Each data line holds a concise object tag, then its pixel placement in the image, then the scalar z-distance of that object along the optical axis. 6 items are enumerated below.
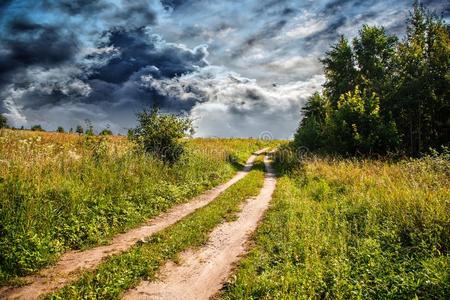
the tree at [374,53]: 40.56
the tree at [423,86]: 28.11
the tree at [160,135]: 18.49
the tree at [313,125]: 36.97
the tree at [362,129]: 25.83
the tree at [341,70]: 42.44
